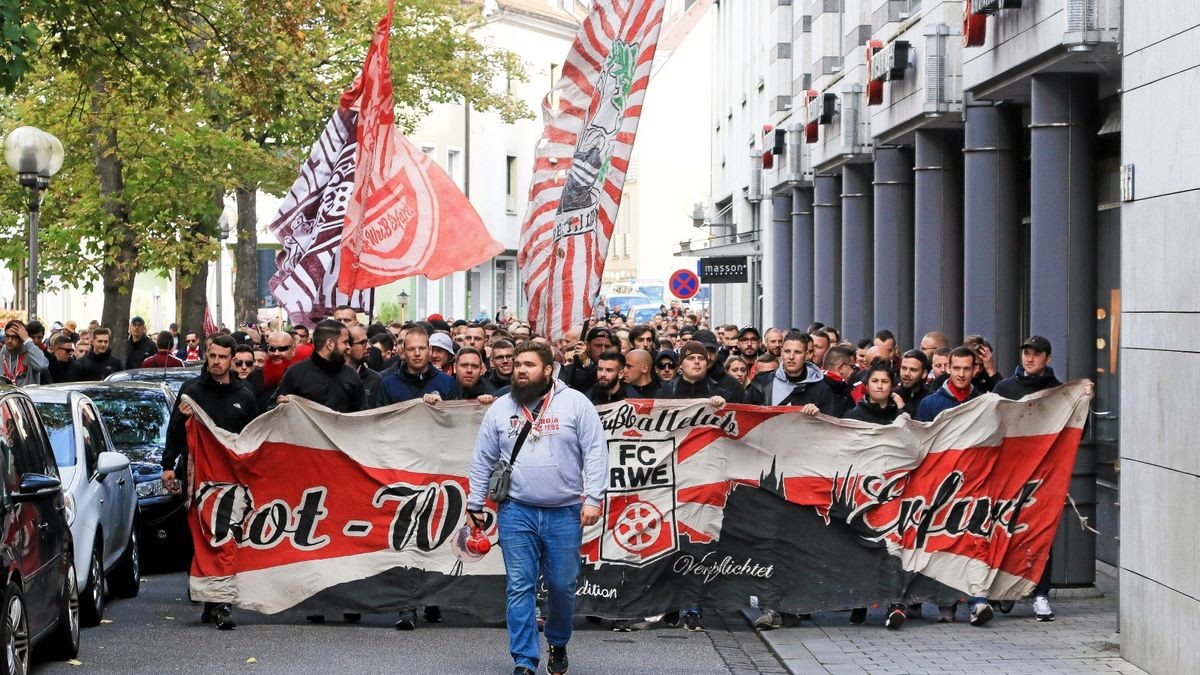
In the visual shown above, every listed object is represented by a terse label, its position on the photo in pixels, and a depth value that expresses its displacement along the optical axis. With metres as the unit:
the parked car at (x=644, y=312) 67.12
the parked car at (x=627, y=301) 73.94
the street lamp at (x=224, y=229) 34.69
